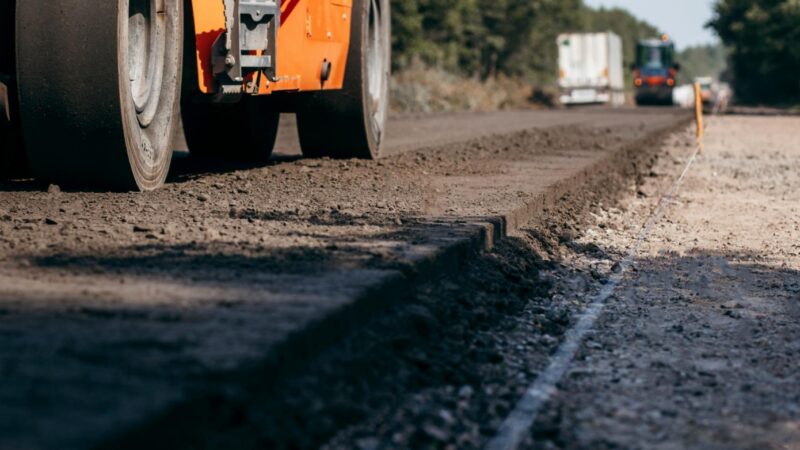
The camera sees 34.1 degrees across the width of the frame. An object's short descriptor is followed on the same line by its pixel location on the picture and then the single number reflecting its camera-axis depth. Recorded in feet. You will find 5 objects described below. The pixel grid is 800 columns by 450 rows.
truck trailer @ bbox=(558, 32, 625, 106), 169.78
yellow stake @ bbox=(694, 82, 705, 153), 68.61
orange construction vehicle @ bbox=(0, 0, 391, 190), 23.38
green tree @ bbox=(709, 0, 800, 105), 170.60
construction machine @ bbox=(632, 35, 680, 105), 187.62
